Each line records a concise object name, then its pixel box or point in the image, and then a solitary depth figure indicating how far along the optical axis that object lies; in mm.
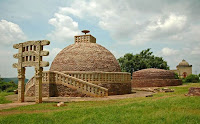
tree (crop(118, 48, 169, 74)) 35969
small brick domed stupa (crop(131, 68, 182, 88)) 25016
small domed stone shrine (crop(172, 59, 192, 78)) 43844
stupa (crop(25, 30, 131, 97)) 13828
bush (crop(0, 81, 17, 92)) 27781
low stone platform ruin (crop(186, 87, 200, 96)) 10086
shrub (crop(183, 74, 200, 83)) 35756
